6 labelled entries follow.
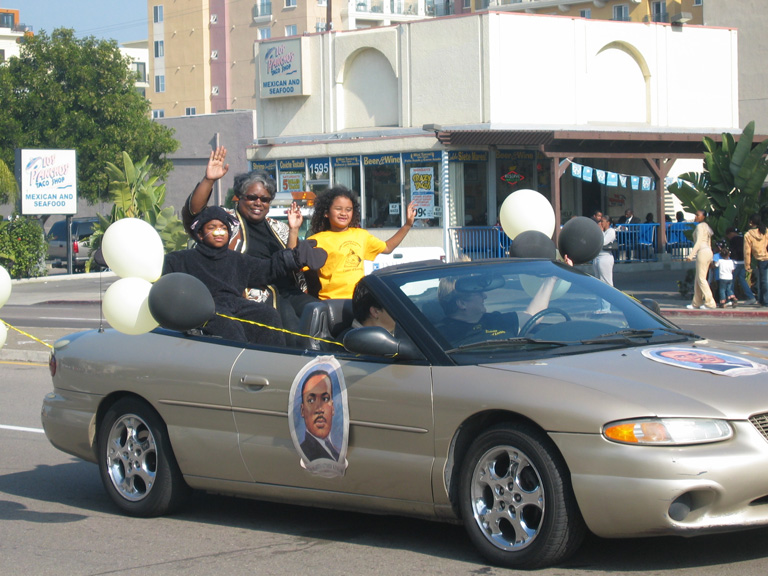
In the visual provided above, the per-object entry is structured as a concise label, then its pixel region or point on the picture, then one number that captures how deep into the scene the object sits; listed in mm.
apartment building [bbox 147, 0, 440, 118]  77500
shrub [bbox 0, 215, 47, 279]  35250
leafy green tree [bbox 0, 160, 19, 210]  40375
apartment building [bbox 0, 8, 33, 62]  103875
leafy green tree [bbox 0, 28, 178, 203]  49406
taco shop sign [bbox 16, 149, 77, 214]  36781
